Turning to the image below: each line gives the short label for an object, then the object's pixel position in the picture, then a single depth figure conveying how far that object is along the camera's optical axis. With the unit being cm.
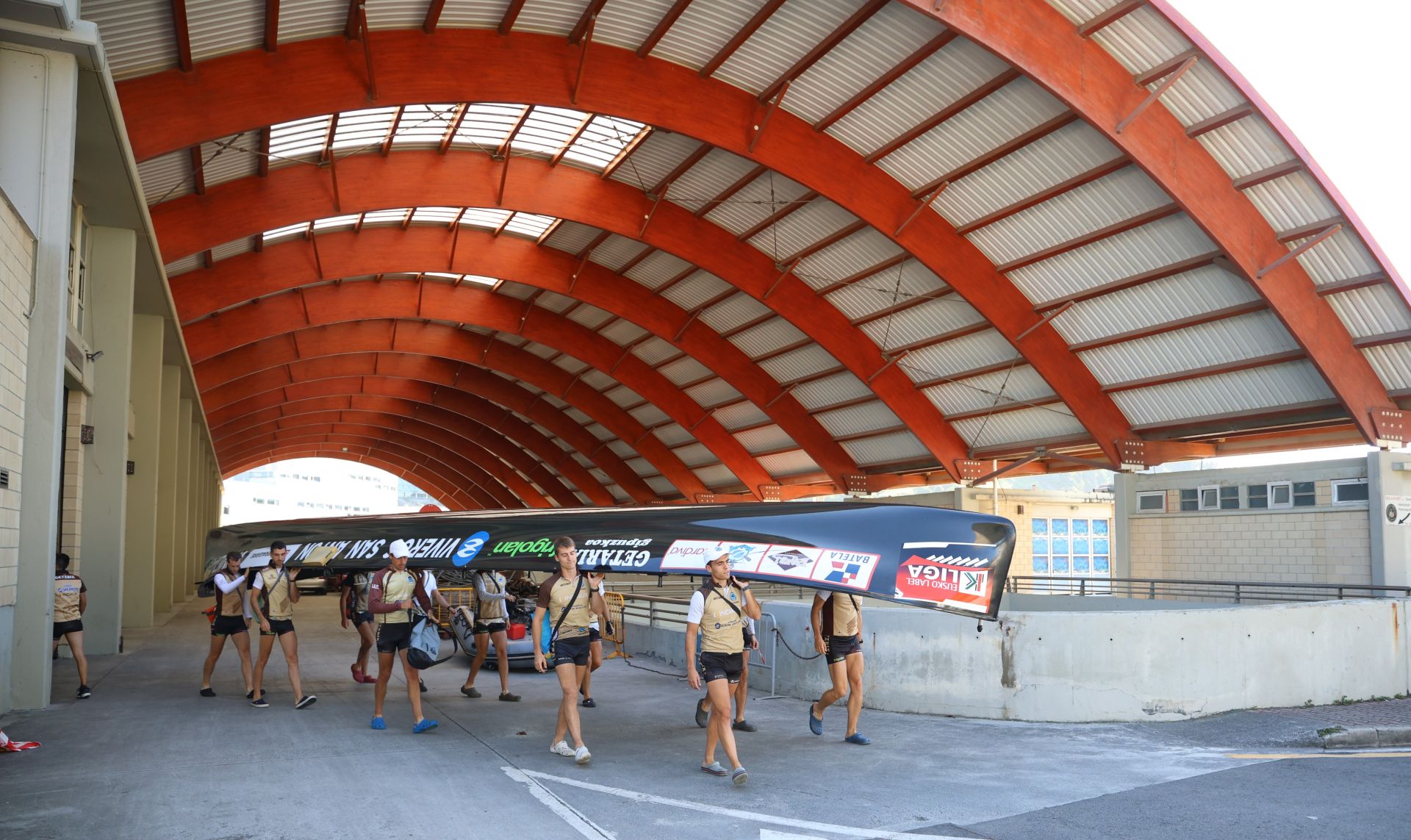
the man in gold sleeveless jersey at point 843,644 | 1052
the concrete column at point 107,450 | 1794
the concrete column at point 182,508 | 3384
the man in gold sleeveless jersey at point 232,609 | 1269
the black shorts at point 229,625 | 1273
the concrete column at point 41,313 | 1136
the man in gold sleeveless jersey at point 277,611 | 1244
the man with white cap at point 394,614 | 1084
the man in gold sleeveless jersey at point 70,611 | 1249
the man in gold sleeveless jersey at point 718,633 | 895
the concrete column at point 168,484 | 2917
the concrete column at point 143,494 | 2338
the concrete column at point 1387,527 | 2478
